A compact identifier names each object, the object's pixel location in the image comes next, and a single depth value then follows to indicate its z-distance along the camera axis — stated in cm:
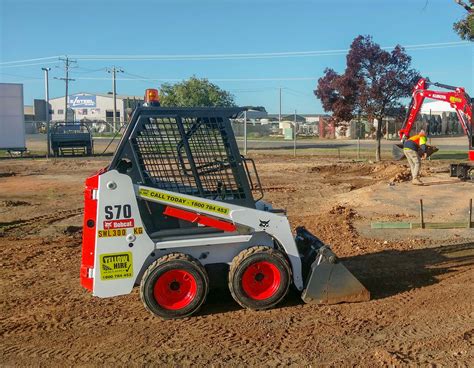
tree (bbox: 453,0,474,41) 1298
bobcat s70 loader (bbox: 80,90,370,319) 525
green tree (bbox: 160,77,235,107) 5700
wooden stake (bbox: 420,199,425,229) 959
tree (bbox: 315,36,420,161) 2267
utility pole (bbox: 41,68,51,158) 3472
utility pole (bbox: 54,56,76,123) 6431
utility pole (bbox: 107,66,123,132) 6252
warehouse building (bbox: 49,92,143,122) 10494
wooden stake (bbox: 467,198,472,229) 955
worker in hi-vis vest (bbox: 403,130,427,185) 1577
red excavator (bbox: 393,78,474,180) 1645
